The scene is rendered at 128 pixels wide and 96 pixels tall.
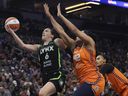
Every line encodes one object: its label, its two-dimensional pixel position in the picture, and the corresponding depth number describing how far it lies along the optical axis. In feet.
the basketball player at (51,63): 29.40
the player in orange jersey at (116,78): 28.96
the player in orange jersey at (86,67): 26.66
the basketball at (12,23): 32.63
